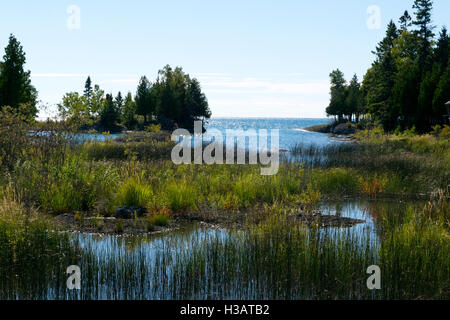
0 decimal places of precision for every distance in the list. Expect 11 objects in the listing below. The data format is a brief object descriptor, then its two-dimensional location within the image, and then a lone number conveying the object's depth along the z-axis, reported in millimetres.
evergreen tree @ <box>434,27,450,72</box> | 53969
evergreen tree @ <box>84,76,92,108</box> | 122194
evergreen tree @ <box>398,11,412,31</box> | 57531
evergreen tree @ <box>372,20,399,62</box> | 57969
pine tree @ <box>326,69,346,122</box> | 95369
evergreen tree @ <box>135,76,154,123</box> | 85500
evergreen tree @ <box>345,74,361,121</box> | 88938
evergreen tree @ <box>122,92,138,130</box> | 94000
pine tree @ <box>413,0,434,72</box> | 52250
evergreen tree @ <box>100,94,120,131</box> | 89312
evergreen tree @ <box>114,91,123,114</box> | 111594
